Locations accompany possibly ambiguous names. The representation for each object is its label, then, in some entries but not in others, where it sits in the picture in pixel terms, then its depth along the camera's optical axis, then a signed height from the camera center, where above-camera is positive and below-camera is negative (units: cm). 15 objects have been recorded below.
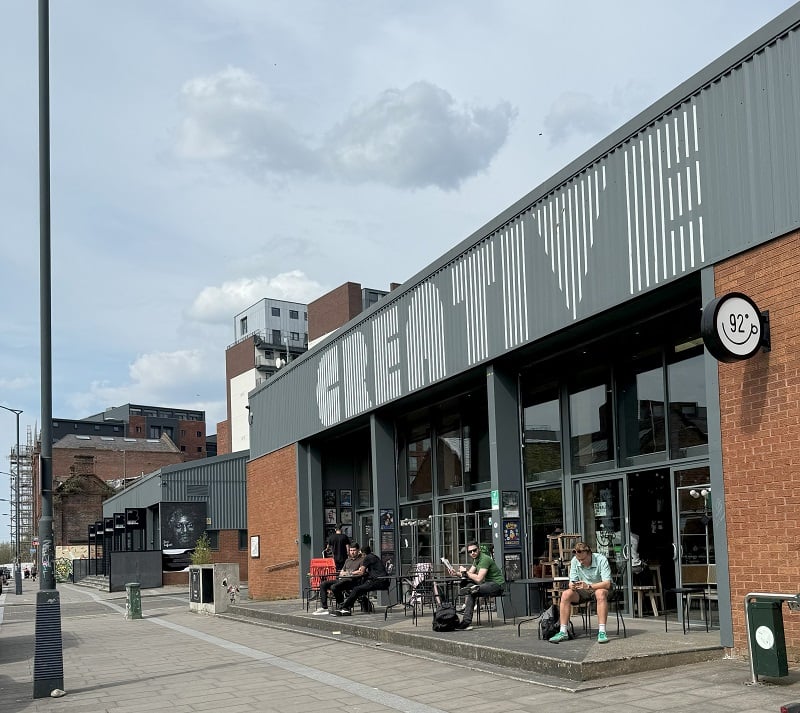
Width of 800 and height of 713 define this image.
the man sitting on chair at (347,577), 1798 -186
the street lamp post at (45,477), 1099 +14
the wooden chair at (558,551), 1472 -127
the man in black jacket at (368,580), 1758 -189
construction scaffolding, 11812 -2
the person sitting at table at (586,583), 1123 -135
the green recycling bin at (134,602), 2548 -309
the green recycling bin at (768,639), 862 -158
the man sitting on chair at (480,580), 1350 -154
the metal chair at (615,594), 1402 -183
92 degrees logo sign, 984 +142
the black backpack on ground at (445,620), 1342 -203
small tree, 4275 -315
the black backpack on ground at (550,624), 1165 -186
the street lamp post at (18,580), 4425 -419
